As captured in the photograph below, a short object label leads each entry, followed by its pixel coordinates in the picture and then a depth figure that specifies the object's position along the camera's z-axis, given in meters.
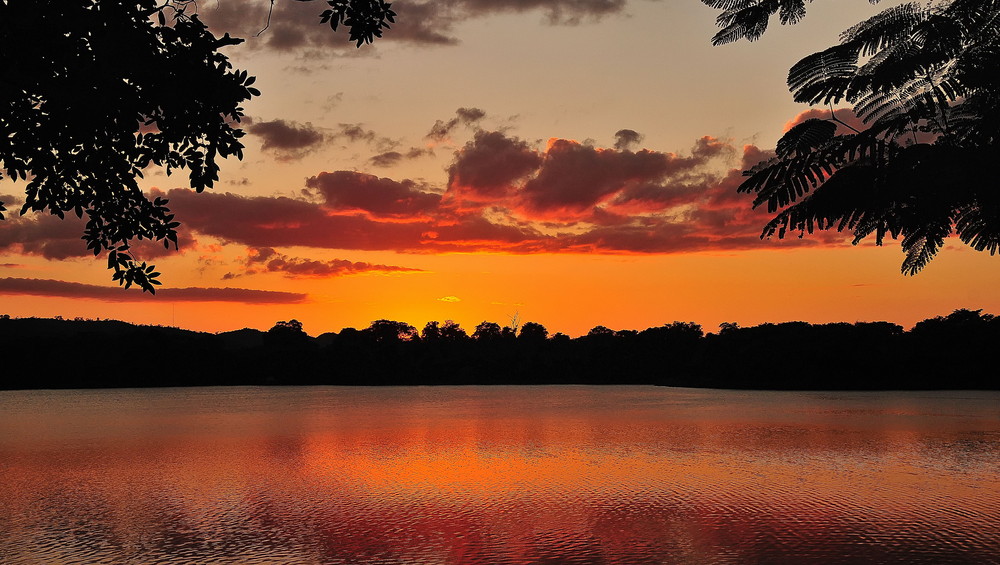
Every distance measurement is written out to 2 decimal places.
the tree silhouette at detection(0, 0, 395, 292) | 8.35
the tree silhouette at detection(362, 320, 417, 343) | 178.50
